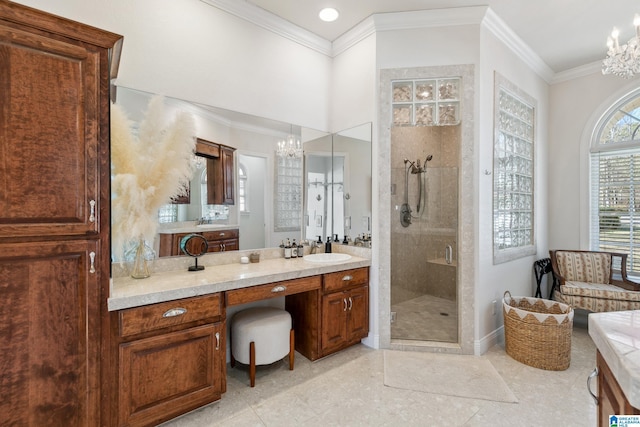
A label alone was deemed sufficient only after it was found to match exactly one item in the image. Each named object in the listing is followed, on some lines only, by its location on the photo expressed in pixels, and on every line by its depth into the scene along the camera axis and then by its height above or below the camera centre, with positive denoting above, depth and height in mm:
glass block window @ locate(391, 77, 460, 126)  2820 +1058
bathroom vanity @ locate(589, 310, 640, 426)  697 -396
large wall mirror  2324 +316
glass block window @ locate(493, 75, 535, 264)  3025 +412
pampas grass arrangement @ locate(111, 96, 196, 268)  1852 +301
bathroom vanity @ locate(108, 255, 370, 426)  1626 -706
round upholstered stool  2246 -996
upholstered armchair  2955 -810
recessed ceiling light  2678 +1840
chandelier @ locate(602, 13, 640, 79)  2094 +1140
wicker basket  2463 -1091
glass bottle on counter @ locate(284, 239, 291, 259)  2896 -399
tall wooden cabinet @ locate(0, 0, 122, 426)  1339 -16
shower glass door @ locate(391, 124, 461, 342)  3004 -233
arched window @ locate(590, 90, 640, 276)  3438 +357
